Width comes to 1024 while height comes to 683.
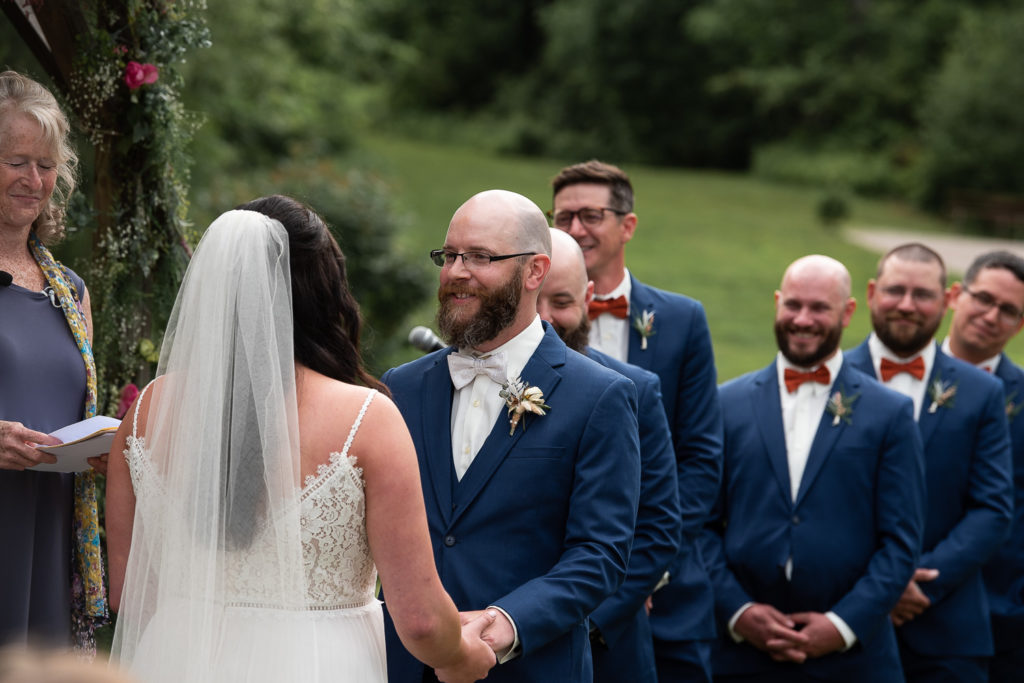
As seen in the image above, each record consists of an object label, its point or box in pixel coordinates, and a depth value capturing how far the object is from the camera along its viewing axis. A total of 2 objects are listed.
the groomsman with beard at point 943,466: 5.38
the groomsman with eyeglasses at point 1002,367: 5.96
